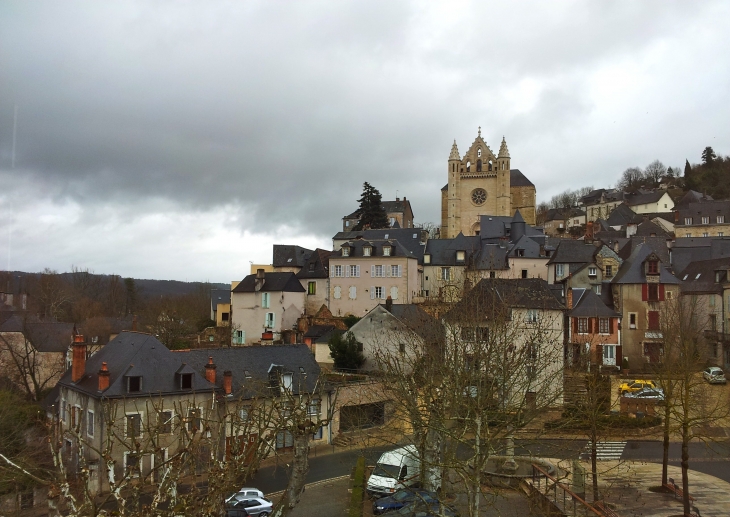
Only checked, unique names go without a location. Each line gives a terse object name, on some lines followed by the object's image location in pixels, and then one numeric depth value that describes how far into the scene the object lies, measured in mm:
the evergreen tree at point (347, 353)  36875
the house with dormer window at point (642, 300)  38969
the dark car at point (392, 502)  17844
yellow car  32188
